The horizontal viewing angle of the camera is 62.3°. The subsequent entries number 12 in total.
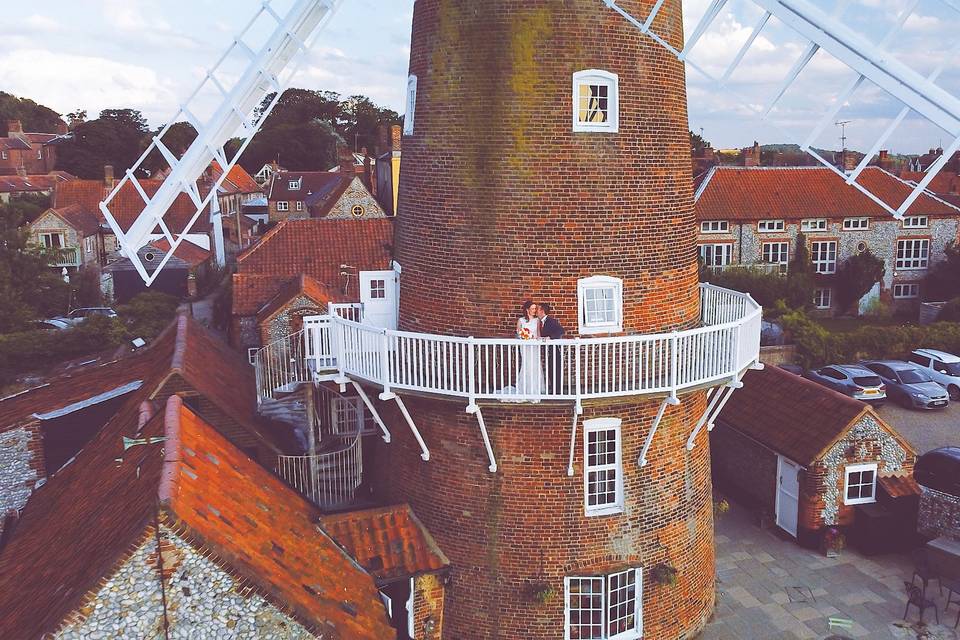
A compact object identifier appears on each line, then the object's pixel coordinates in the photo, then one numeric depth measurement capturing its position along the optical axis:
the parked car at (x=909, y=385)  25.56
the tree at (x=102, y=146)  83.38
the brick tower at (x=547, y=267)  10.65
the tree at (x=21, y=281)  33.06
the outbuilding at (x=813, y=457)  15.41
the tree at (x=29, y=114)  111.69
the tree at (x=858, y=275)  41.47
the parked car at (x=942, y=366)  27.28
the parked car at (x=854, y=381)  25.55
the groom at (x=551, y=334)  10.52
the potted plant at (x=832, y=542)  15.28
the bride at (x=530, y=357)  10.12
